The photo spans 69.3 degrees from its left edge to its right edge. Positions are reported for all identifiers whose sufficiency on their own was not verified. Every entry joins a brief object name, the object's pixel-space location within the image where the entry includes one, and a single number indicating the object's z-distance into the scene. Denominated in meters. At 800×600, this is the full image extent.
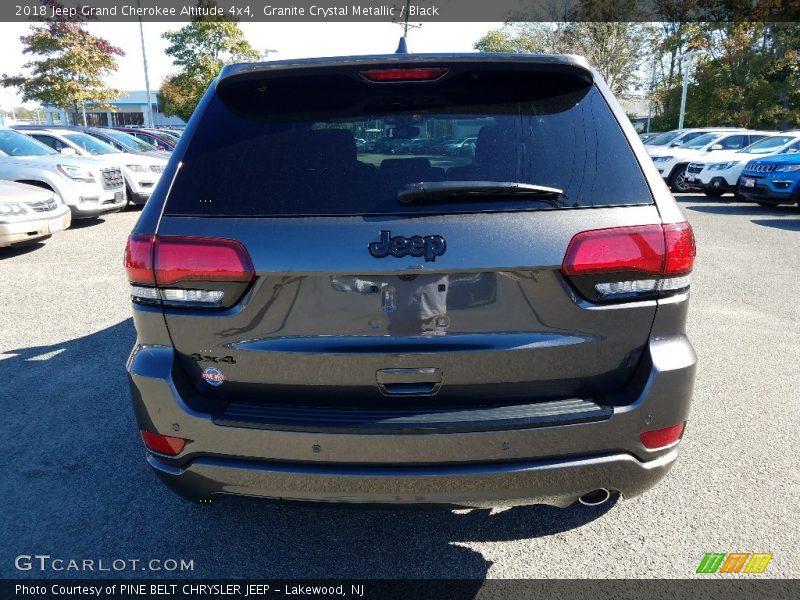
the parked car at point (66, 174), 10.13
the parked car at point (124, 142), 14.40
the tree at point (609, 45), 39.03
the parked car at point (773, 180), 12.40
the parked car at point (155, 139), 19.42
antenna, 2.98
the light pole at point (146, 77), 35.09
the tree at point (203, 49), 34.12
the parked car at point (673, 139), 18.83
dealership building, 74.63
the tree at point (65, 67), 26.02
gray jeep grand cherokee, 1.86
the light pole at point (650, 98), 41.00
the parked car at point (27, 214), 8.01
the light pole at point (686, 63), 29.64
